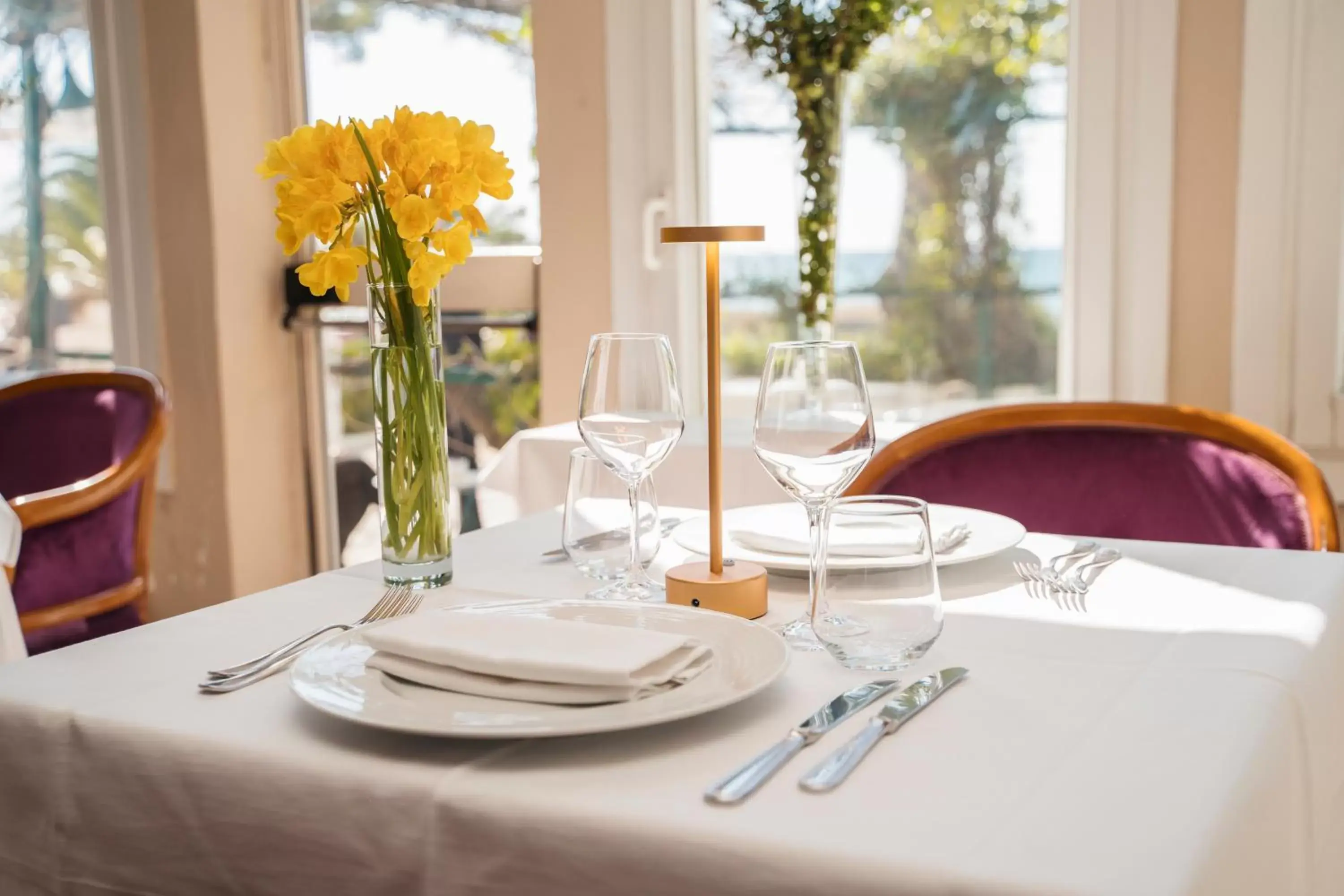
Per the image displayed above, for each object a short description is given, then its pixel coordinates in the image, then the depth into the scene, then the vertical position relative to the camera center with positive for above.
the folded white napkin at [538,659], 0.70 -0.21
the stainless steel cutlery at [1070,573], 0.98 -0.24
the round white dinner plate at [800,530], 1.03 -0.22
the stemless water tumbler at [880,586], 0.75 -0.18
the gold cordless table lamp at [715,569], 0.94 -0.22
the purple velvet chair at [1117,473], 1.38 -0.23
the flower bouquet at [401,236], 0.95 +0.04
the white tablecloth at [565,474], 2.01 -0.31
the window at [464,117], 2.89 +0.37
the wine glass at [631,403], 0.97 -0.09
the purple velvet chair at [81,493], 2.05 -0.33
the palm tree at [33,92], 3.30 +0.53
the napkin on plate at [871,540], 0.75 -0.15
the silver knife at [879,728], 0.62 -0.24
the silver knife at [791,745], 0.61 -0.24
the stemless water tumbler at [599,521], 1.03 -0.19
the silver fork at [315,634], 0.81 -0.24
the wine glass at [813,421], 0.87 -0.10
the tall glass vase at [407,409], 0.99 -0.09
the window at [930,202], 2.36 +0.15
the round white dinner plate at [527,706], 0.67 -0.23
